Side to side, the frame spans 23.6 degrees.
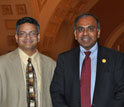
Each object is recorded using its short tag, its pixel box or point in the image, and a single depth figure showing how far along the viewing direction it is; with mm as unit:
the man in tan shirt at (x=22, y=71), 3053
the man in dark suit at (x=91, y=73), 2842
